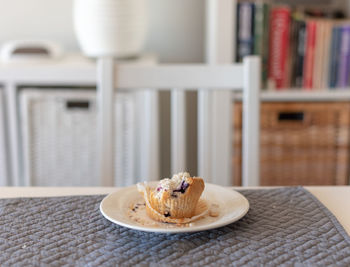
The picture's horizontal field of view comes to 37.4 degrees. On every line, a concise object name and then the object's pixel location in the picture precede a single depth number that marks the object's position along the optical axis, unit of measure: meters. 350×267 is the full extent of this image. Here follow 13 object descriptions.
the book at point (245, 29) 1.77
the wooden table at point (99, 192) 0.92
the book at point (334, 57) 1.79
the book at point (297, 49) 1.80
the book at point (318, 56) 1.79
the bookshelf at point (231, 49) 1.74
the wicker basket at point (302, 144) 1.80
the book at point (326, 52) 1.79
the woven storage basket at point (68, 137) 1.75
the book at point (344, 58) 1.79
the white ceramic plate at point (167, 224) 0.74
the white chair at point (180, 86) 1.19
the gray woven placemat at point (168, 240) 0.69
